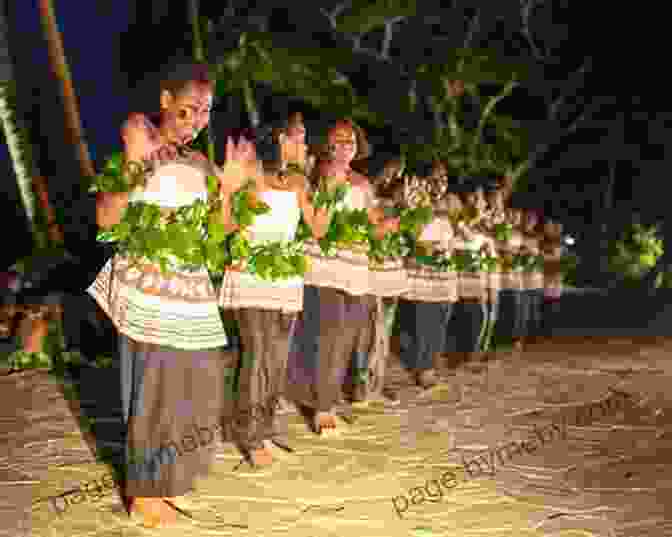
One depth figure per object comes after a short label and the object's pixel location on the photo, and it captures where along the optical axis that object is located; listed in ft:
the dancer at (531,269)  40.81
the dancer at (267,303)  17.67
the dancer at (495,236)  34.60
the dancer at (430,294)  27.81
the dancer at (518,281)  39.19
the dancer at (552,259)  45.83
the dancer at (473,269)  31.78
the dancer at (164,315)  14.03
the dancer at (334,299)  20.93
